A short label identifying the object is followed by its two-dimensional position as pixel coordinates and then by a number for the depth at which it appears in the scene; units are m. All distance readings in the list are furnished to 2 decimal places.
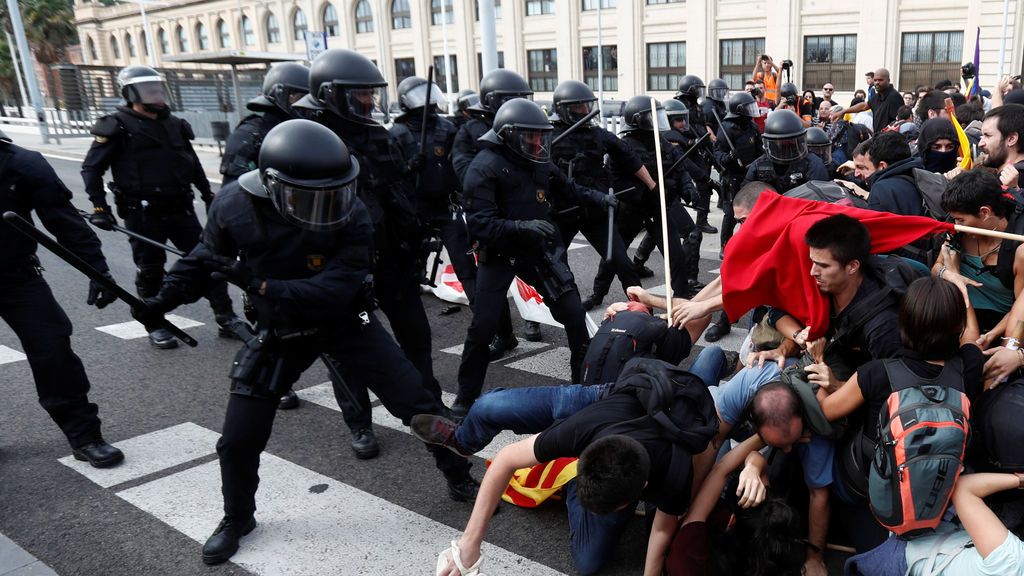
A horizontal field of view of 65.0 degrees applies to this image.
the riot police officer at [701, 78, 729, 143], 10.08
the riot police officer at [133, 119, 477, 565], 3.42
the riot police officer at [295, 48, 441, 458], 4.77
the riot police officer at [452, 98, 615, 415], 5.00
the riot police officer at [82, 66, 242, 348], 6.55
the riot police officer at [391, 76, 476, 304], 6.35
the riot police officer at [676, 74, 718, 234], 8.62
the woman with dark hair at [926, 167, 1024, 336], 3.65
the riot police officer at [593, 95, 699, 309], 7.02
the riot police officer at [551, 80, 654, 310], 6.60
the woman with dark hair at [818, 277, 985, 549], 2.90
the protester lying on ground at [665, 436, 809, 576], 3.11
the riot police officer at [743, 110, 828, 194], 6.18
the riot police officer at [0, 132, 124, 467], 4.29
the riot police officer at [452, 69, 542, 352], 6.19
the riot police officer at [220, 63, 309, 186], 5.18
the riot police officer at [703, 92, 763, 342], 8.69
